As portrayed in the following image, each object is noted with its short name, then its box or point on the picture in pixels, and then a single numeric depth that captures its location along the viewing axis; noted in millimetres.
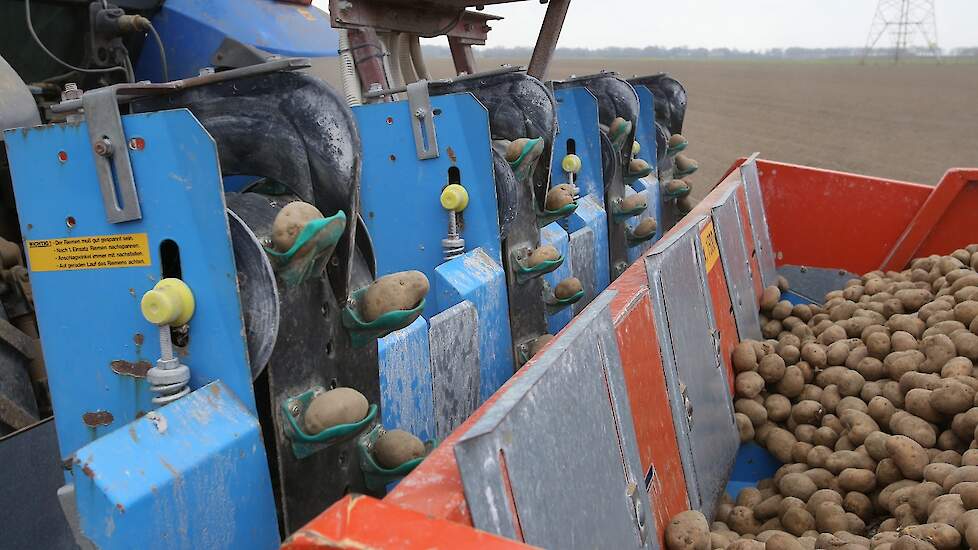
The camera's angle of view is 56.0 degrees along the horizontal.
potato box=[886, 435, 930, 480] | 2533
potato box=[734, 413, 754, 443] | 2979
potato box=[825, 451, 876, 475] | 2680
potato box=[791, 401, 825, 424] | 3018
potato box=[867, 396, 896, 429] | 2850
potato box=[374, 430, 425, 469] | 1854
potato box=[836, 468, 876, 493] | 2600
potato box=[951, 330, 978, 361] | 2898
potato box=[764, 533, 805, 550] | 2137
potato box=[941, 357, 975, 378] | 2812
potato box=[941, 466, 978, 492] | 2223
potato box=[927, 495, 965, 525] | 2094
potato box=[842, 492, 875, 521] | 2570
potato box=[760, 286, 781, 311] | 3948
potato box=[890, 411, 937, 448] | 2656
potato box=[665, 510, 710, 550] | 2049
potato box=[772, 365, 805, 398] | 3141
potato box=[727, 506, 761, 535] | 2555
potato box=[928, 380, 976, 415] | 2650
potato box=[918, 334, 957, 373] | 2920
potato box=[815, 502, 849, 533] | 2461
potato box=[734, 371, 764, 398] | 3076
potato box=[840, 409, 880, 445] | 2789
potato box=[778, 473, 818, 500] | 2639
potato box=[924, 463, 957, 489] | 2375
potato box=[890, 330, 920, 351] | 3139
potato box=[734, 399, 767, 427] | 3018
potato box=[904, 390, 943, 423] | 2734
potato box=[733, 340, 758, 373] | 3164
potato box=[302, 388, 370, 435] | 1660
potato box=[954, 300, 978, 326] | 3094
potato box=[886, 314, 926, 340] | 3262
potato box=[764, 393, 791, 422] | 3061
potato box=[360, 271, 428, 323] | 1853
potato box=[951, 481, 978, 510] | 2102
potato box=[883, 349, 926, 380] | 3012
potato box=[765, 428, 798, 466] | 2926
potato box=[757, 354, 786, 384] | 3146
